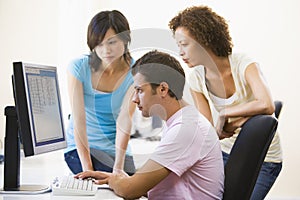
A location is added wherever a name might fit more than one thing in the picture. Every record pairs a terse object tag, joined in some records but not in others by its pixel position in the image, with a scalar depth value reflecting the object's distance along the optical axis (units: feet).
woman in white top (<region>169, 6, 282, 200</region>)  6.66
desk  5.15
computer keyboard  5.07
